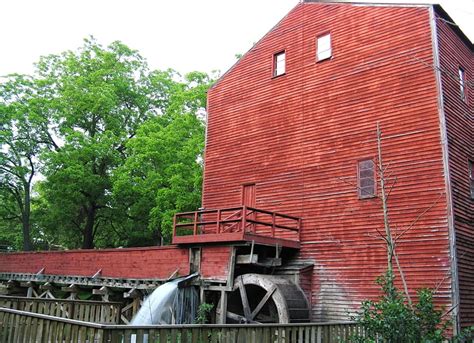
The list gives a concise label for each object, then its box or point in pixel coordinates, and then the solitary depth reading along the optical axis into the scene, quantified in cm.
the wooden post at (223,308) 1230
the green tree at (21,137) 2562
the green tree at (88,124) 2448
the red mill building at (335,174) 1150
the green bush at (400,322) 679
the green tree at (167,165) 2089
